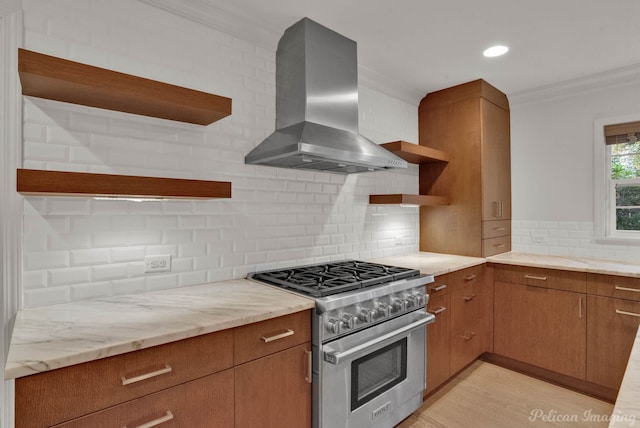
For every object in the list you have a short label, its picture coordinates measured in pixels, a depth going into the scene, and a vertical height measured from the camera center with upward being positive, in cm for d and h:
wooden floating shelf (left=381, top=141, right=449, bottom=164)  283 +55
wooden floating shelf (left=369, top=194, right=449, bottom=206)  286 +14
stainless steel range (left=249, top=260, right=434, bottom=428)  174 -69
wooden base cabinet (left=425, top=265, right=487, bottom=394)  253 -87
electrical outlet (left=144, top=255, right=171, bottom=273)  184 -26
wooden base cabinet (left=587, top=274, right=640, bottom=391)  247 -81
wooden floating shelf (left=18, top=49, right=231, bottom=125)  133 +54
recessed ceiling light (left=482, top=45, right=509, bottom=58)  256 +125
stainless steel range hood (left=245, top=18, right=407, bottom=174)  207 +73
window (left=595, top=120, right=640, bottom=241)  311 +29
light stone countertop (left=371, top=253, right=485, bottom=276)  263 -40
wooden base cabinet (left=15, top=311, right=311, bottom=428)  108 -62
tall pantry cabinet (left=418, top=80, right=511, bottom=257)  322 +43
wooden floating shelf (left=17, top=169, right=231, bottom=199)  126 +13
